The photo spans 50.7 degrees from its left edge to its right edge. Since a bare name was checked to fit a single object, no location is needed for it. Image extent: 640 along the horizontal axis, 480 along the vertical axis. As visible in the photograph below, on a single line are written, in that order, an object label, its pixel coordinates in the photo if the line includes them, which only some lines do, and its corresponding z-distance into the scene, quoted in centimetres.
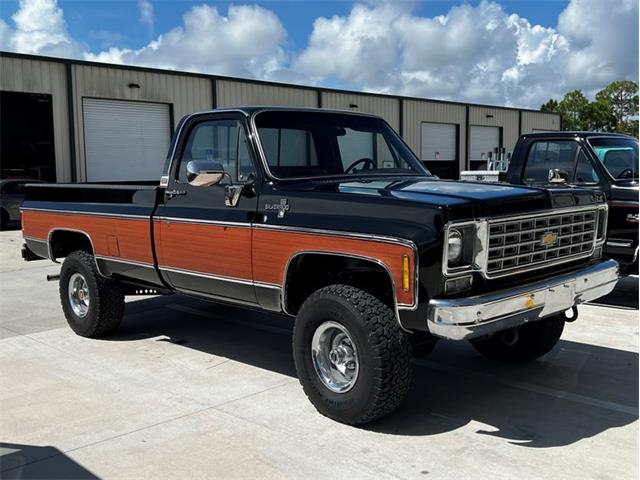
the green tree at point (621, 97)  7006
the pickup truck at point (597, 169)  769
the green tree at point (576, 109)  6700
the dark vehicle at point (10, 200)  1845
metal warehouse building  1988
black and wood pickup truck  389
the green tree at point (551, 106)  7184
